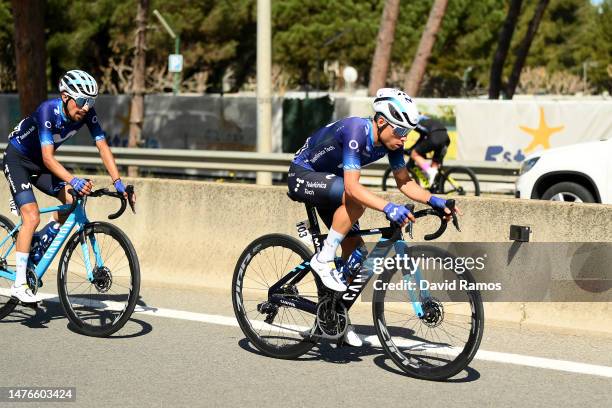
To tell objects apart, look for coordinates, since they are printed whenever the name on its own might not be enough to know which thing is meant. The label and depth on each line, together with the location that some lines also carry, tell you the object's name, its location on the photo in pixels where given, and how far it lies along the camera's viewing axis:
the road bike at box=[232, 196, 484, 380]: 6.72
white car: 12.29
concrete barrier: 8.25
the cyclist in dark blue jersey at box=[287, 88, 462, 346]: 6.68
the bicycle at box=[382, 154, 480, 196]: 16.28
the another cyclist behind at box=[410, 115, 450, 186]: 15.88
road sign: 43.16
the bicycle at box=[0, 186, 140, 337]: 7.82
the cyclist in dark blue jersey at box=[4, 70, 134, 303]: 7.88
